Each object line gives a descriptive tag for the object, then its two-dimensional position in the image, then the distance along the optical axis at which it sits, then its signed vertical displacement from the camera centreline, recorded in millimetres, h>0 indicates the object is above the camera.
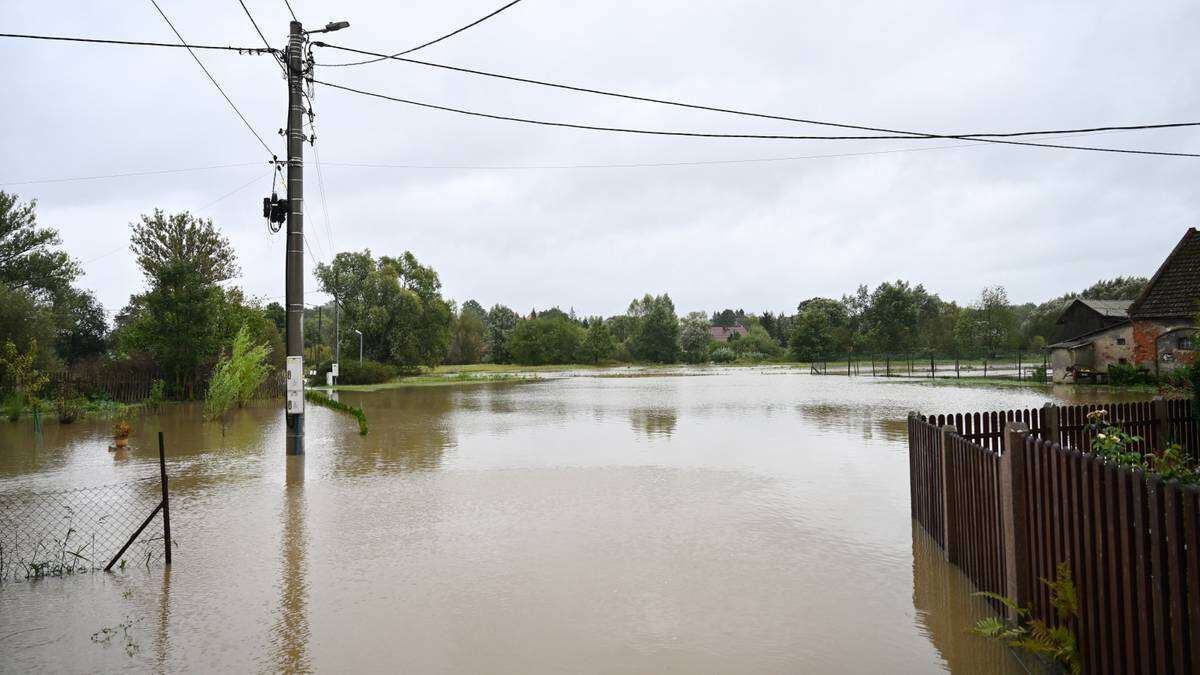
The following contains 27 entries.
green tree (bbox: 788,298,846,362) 84188 +1627
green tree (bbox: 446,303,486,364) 90938 +1854
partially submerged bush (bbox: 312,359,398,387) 46750 -847
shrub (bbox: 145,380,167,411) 26341 -1213
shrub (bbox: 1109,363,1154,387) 30000 -1370
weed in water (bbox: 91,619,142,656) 5324 -2065
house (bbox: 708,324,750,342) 143625 +4143
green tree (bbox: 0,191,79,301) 43938 +6761
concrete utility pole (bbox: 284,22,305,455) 14133 +2263
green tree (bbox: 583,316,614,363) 91250 +1620
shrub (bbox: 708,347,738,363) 93869 -487
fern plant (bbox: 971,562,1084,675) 4285 -1815
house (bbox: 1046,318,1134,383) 32969 -448
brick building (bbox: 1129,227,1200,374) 28906 +1205
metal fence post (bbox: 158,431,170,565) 7203 -1493
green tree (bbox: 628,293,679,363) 96188 +2194
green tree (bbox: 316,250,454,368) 53688 +3632
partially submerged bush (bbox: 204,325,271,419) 21141 -481
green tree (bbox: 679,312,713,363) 97438 +1838
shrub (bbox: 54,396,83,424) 22016 -1332
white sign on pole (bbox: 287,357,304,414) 14086 -494
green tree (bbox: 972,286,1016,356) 74062 +2518
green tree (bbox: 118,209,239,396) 28844 +1638
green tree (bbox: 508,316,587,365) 89062 +1634
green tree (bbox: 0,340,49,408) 20219 -295
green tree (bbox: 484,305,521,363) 95625 +3546
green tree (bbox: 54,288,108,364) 45031 +2494
